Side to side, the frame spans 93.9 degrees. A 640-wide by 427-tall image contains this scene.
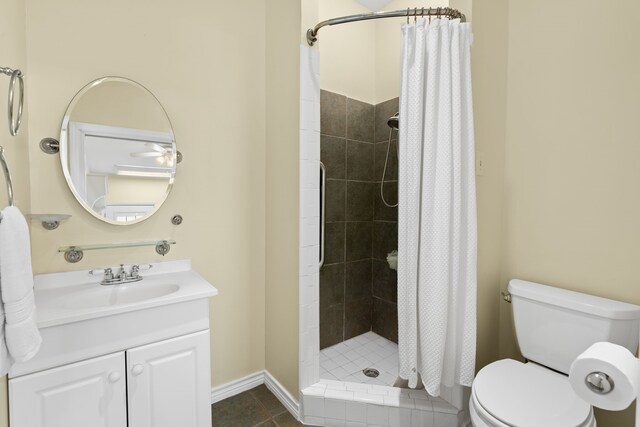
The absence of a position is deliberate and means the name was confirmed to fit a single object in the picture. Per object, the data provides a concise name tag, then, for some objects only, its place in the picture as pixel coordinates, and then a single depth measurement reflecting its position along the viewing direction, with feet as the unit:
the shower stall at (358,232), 7.88
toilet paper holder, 2.38
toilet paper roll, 2.27
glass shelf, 4.68
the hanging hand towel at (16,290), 2.64
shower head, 7.19
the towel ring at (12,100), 2.82
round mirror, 4.79
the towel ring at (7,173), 2.78
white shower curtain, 4.67
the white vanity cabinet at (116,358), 3.49
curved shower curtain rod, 4.71
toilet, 3.63
